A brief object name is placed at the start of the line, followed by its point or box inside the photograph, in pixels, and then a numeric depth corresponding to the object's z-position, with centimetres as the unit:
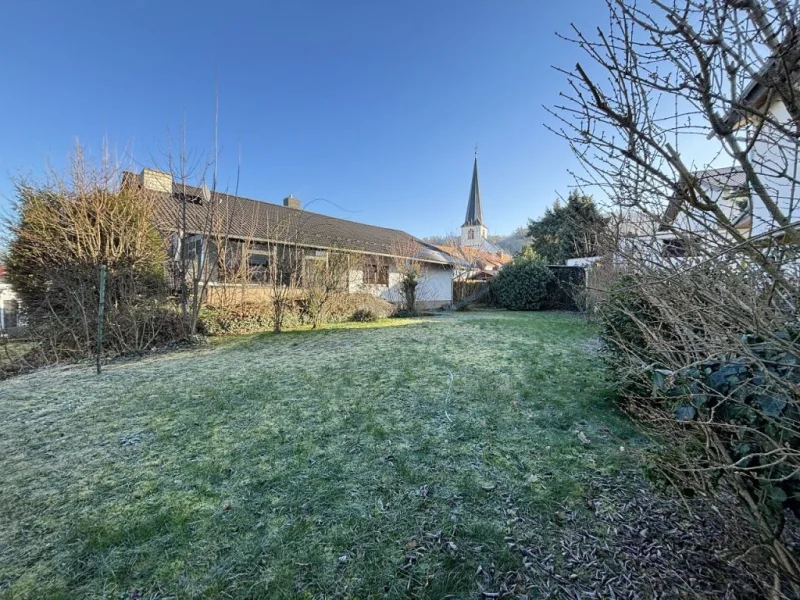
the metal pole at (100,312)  569
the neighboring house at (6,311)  770
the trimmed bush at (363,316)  1232
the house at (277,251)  884
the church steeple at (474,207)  4016
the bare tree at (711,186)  121
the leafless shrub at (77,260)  697
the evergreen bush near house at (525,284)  1722
